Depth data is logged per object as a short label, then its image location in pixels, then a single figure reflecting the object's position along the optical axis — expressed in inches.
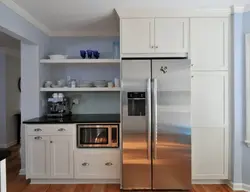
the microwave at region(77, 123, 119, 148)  90.9
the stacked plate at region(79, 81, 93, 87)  111.2
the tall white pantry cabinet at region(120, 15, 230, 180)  87.1
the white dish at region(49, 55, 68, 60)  104.2
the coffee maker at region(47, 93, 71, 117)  105.4
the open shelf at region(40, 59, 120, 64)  101.3
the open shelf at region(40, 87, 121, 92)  102.3
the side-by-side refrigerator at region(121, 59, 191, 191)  83.2
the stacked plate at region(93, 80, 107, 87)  108.0
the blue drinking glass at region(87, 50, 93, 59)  105.7
